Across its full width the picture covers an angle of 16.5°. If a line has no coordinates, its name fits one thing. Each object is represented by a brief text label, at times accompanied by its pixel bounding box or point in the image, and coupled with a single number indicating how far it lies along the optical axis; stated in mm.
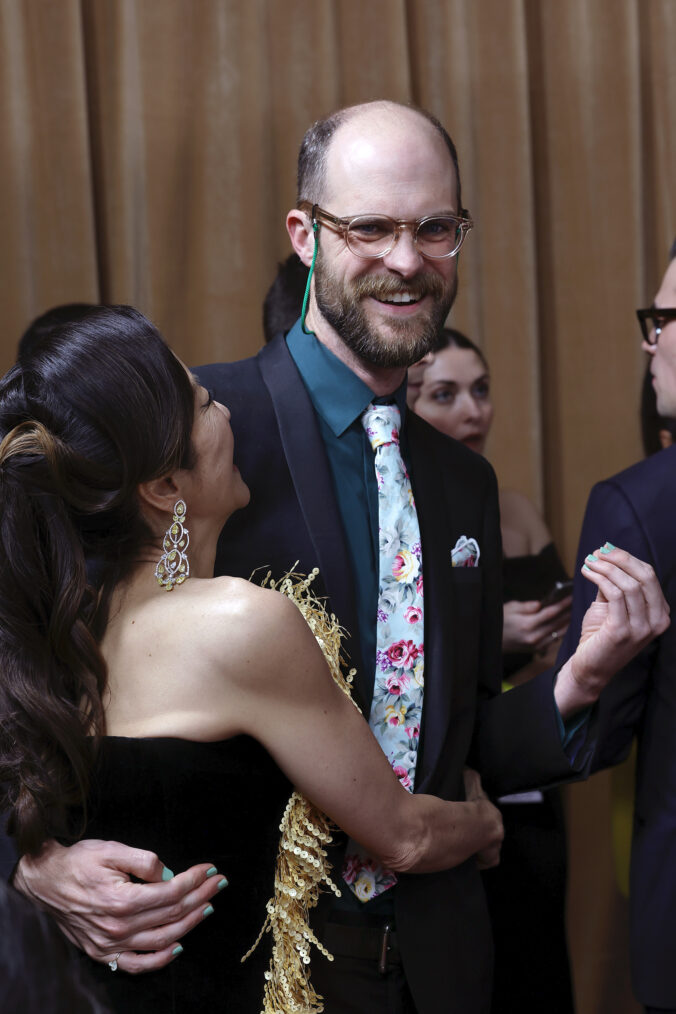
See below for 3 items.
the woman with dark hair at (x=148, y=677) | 1876
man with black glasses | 2178
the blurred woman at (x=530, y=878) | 2617
